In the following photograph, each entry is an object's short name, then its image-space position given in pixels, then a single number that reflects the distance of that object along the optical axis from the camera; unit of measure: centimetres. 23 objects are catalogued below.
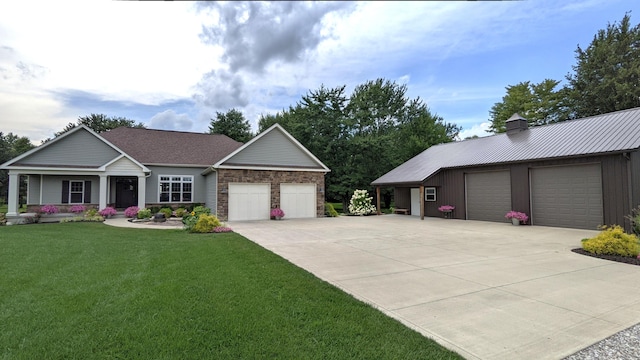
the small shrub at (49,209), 1667
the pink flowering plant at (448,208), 1840
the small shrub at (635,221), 925
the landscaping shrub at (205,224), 1191
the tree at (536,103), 3189
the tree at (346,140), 2678
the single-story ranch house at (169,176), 1708
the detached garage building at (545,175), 1190
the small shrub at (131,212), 1755
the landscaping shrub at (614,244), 766
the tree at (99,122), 3941
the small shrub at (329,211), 2039
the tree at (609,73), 2645
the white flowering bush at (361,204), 2231
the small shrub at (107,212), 1703
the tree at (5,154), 3664
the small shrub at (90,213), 1642
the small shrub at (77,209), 1762
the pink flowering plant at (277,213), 1773
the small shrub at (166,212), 1758
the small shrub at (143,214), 1667
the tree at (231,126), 3670
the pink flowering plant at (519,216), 1462
